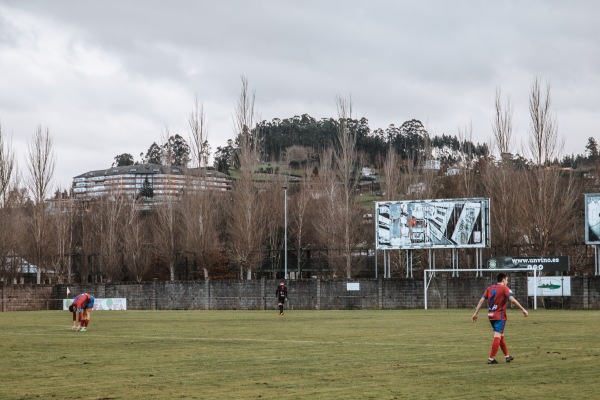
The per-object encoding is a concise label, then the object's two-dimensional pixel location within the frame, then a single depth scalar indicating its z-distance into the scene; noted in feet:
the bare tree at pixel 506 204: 271.69
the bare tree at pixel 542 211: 257.14
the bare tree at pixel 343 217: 287.48
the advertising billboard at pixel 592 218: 213.46
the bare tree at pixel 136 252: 318.86
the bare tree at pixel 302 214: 341.41
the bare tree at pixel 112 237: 321.93
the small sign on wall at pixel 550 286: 209.45
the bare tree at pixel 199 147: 313.73
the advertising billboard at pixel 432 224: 225.35
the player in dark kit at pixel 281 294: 187.01
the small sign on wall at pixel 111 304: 261.24
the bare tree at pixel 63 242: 318.65
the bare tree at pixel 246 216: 288.10
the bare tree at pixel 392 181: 311.47
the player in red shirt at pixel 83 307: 127.95
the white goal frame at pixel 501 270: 206.08
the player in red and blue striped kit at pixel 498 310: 69.21
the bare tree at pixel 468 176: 312.50
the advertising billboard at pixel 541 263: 212.64
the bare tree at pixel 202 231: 294.66
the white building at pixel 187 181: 306.76
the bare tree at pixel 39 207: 301.84
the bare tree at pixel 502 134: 288.10
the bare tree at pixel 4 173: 303.03
